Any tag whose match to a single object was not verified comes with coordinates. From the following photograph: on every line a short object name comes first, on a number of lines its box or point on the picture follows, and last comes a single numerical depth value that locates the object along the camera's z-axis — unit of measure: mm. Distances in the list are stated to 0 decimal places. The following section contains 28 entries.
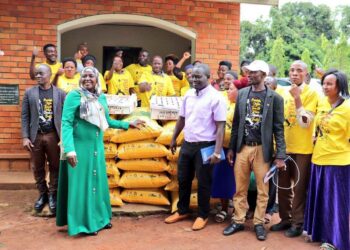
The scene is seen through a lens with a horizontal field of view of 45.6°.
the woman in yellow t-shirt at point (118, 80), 6770
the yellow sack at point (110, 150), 5398
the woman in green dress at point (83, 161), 4512
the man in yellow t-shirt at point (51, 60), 6168
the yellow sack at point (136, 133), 5359
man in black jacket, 4512
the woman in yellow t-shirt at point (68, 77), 5967
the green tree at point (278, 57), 27453
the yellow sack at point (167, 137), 5371
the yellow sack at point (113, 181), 5453
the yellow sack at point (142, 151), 5375
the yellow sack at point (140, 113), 5609
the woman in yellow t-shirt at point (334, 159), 4223
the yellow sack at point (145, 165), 5414
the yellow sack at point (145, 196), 5527
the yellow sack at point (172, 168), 5461
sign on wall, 6785
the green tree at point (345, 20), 39031
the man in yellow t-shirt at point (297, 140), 4516
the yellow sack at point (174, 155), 5375
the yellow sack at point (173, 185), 5504
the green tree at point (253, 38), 36844
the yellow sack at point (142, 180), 5434
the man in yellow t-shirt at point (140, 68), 7391
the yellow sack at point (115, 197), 5441
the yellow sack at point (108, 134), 5398
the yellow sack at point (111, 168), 5406
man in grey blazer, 5180
